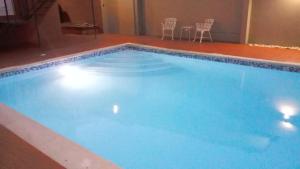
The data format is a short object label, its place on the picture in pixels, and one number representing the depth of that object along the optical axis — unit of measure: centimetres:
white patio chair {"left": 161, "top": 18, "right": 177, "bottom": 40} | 800
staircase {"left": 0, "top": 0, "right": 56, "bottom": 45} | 720
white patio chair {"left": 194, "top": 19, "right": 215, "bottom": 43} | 712
